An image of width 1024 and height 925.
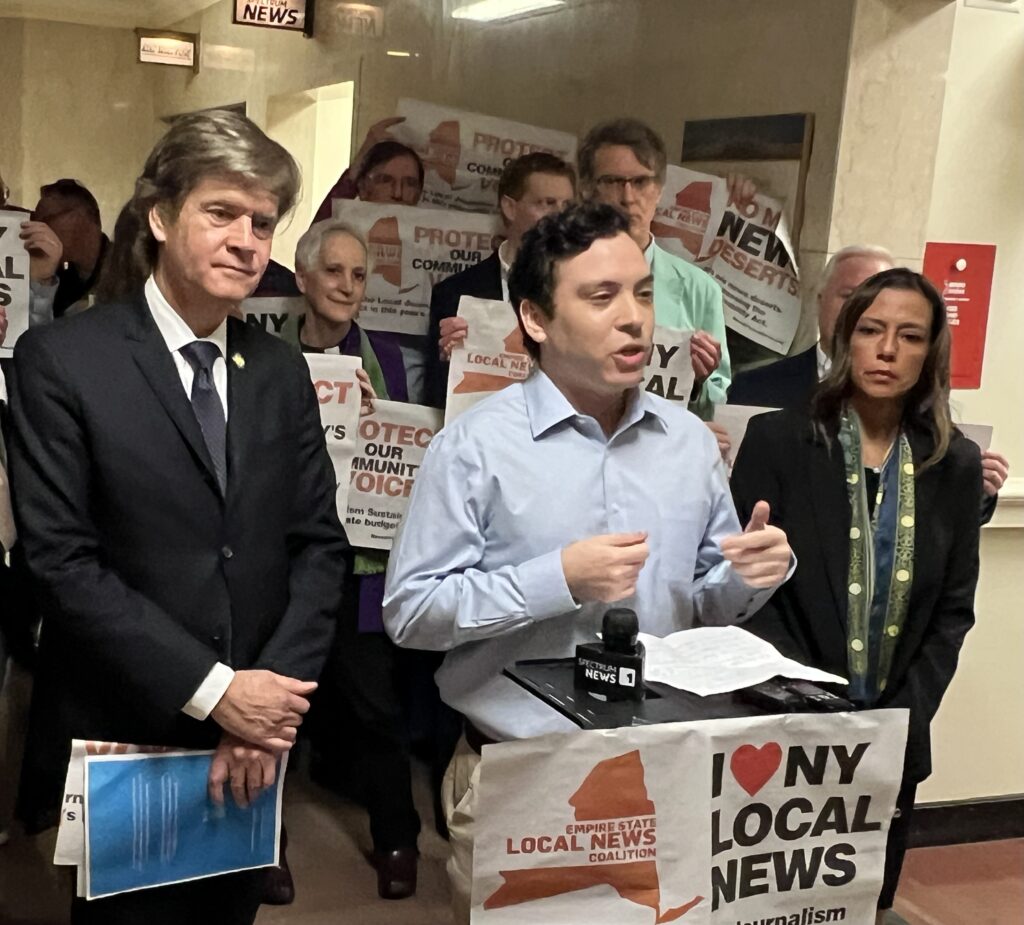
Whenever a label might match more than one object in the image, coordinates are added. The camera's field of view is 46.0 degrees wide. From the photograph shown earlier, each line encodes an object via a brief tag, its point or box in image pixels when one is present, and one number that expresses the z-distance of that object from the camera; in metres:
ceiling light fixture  3.76
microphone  1.66
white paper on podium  1.72
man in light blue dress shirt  1.88
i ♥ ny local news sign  1.66
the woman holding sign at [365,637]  3.00
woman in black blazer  2.37
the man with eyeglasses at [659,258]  3.05
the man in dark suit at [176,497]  1.83
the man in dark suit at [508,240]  3.06
